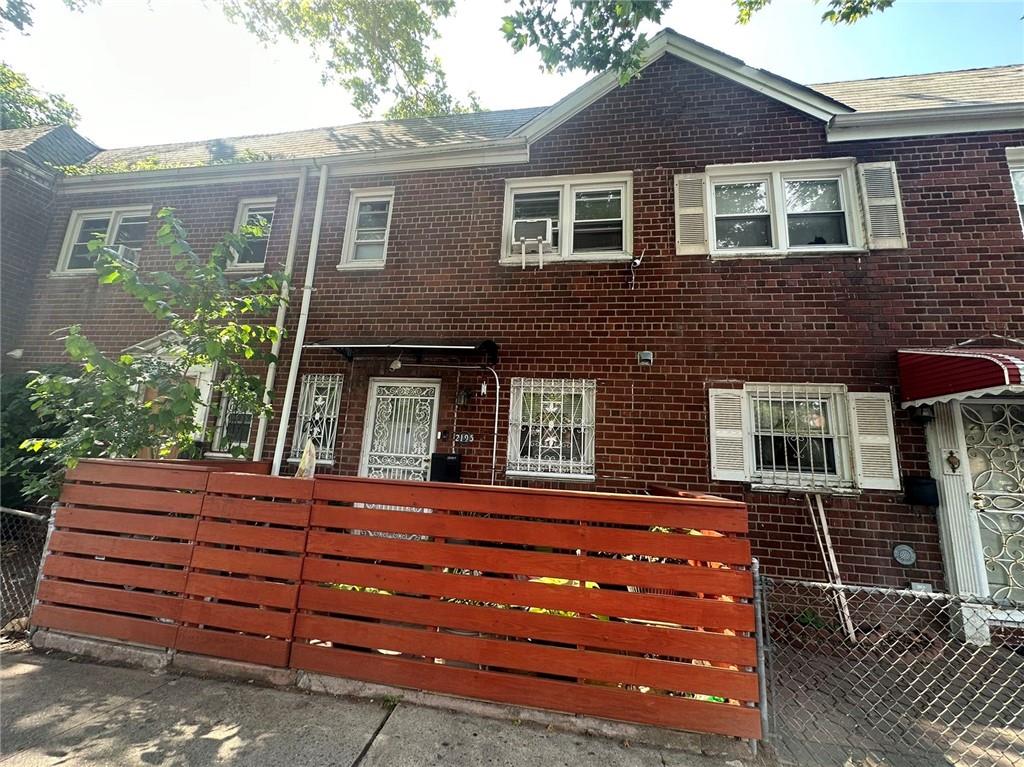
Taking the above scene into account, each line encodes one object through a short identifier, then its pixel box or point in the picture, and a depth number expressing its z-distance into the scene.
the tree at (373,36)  11.84
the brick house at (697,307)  4.77
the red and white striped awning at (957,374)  3.69
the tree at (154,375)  4.02
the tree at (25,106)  15.41
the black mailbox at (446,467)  5.63
